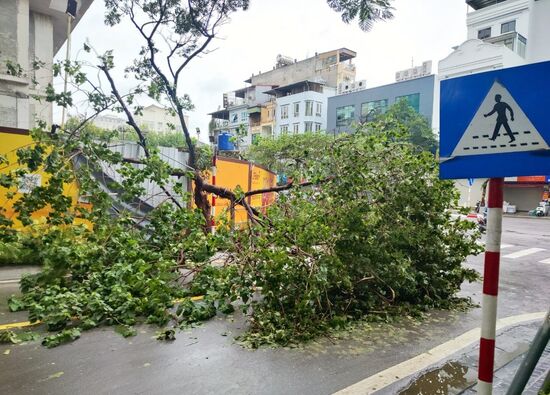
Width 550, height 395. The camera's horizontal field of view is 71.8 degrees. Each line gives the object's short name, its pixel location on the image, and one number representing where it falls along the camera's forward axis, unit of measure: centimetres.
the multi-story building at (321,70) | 4847
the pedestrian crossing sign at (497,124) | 200
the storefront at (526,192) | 3013
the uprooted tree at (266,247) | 427
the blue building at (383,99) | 3384
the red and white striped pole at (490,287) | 211
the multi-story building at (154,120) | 6172
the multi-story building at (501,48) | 2855
